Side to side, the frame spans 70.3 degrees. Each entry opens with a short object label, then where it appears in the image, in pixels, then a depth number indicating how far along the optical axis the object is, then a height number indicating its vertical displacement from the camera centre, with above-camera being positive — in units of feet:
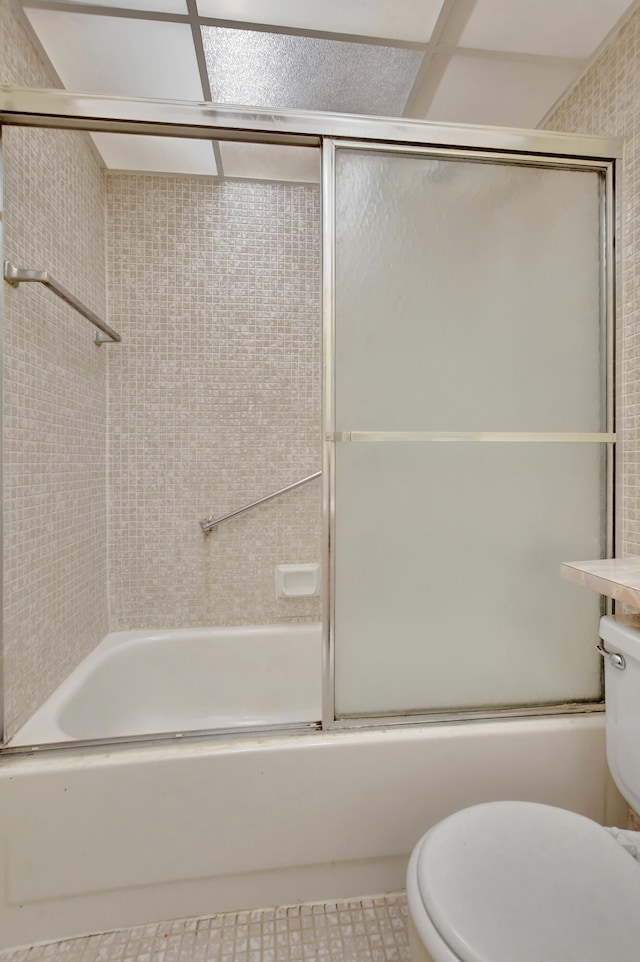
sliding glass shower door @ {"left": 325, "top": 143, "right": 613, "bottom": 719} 3.96 +0.50
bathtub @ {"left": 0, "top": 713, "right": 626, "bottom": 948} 3.55 -2.72
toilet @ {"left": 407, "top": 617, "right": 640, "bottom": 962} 2.23 -2.23
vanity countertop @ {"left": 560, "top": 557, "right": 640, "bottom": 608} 2.96 -0.68
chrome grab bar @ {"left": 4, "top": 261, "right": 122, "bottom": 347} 3.82 +1.74
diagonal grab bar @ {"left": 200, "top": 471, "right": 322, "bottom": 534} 6.62 -0.49
